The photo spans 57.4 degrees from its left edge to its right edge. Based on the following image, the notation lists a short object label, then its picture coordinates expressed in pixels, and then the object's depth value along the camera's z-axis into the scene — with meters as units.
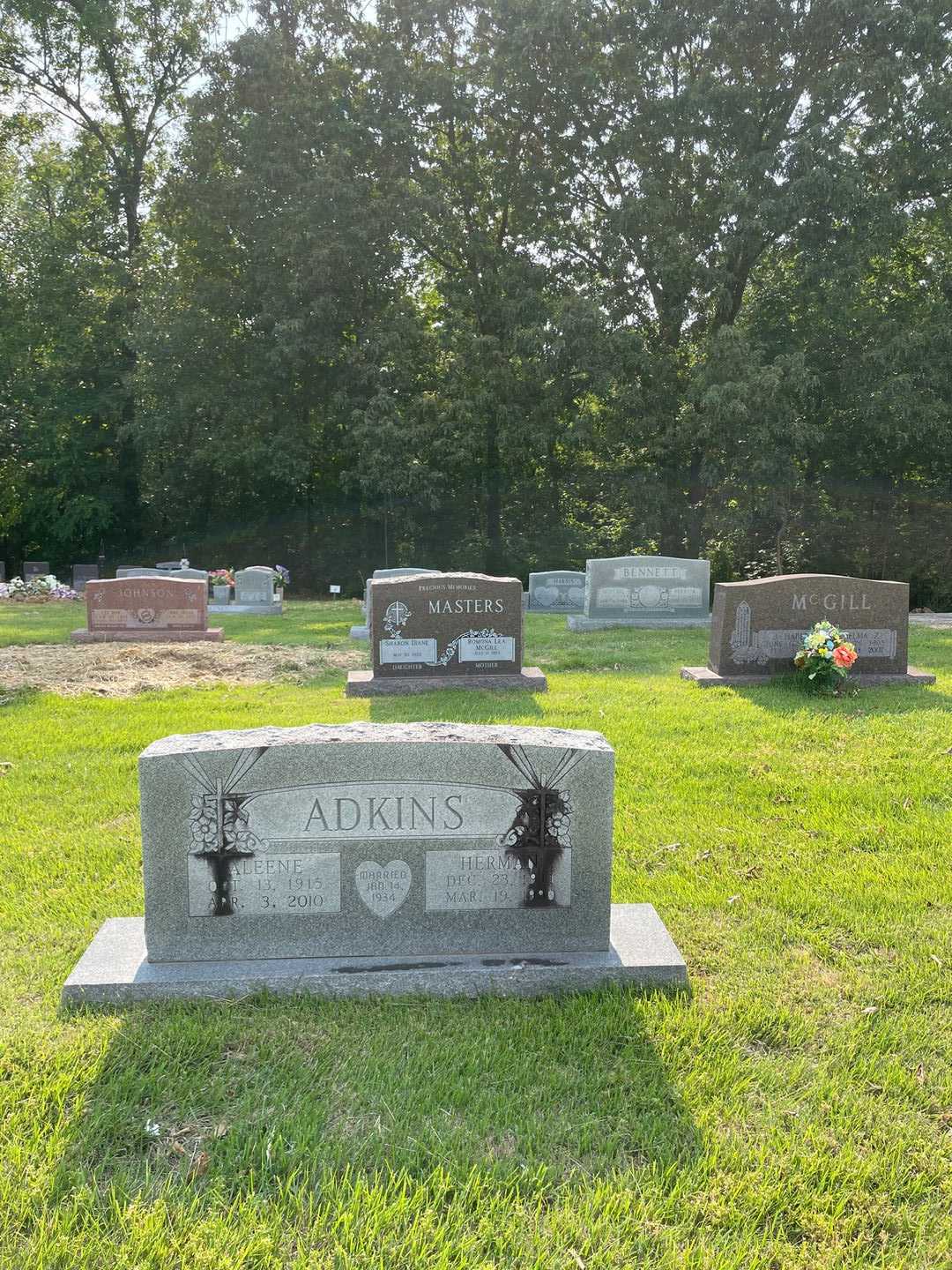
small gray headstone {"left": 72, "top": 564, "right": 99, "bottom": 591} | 23.77
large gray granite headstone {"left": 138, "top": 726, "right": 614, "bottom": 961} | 2.91
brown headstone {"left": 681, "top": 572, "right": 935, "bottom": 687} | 8.18
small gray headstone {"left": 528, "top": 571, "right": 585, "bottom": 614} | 17.11
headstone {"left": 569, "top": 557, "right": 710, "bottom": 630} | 13.49
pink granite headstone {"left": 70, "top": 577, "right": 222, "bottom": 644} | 12.04
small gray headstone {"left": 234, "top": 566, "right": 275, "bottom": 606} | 17.17
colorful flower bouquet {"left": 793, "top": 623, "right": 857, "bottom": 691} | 7.45
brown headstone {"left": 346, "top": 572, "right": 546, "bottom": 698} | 8.41
